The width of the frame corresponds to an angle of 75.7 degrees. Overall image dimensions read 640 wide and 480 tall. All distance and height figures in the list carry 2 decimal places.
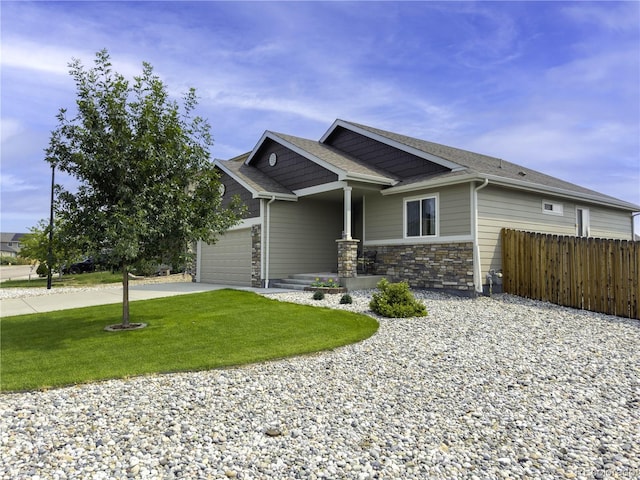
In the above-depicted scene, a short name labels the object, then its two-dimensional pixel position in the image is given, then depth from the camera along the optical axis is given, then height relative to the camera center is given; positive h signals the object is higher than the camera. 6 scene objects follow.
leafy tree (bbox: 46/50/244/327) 7.07 +1.60
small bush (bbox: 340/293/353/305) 9.98 -1.06
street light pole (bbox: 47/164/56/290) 7.34 +0.04
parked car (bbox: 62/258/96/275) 27.88 -0.89
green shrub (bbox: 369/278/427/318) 8.52 -1.00
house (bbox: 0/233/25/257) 81.22 +2.48
